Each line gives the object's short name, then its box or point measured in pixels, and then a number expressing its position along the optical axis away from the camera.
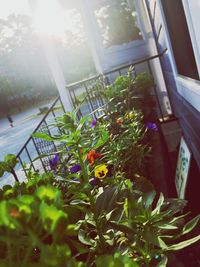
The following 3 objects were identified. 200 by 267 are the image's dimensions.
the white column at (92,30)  4.14
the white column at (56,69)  3.88
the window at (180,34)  1.64
